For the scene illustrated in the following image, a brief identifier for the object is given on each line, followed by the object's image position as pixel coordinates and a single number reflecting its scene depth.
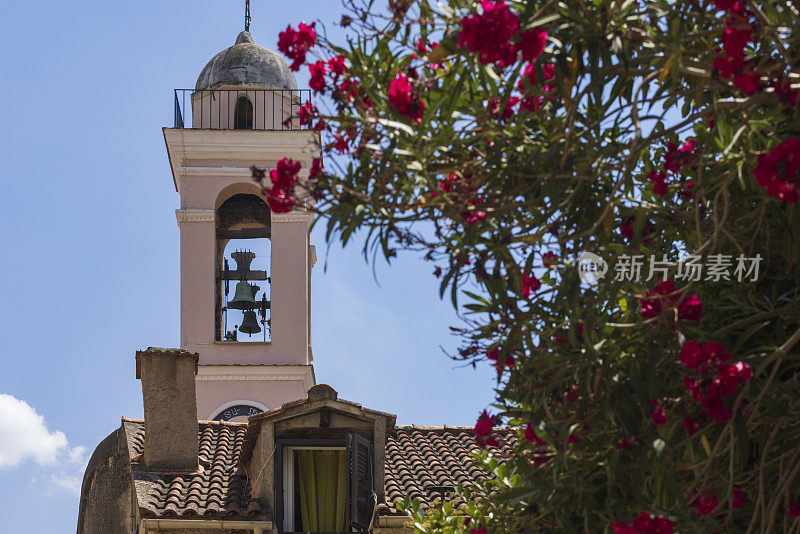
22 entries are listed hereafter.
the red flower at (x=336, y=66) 9.95
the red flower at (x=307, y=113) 10.04
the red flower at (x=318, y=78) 9.97
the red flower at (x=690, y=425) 8.42
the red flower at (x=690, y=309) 8.63
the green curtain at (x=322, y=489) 25.67
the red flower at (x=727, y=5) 7.87
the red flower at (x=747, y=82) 7.85
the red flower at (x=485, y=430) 11.33
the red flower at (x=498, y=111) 9.11
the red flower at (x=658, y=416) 8.51
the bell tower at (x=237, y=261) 38.58
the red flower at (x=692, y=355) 8.01
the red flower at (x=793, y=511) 8.84
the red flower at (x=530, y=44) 7.89
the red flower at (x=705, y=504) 9.00
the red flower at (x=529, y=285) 9.74
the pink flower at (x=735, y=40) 7.79
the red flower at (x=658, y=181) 10.14
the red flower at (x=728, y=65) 7.81
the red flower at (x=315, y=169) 8.77
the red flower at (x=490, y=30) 7.62
